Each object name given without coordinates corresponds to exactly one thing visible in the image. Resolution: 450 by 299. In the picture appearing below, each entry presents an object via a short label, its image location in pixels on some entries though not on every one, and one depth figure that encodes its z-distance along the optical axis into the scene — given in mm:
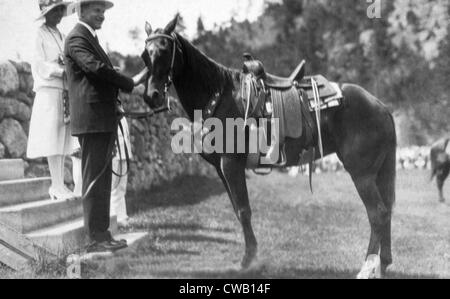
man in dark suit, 4820
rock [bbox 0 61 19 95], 7044
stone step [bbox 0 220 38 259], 5098
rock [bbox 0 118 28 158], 7020
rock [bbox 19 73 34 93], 7438
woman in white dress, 5840
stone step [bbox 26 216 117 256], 5207
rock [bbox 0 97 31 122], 7070
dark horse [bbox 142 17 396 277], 5344
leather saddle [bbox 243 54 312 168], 5527
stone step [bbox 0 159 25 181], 6234
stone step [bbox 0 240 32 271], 5062
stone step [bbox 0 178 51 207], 5641
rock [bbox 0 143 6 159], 6886
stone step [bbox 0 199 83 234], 5219
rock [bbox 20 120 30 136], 7379
